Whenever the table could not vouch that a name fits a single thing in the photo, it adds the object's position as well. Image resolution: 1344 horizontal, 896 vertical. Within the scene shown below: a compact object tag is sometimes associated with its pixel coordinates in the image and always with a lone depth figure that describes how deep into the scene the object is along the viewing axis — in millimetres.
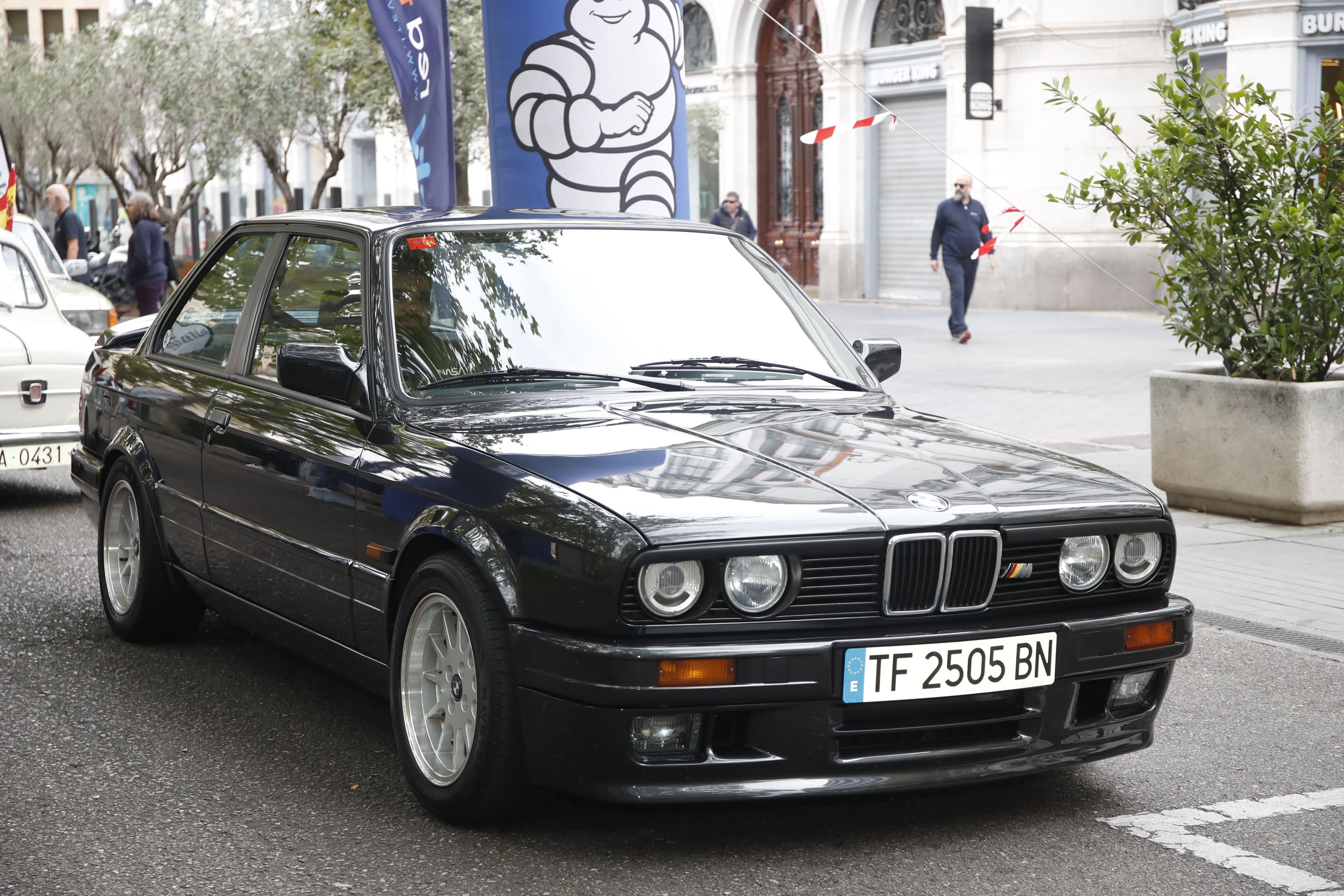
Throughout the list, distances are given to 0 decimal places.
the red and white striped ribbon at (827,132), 10820
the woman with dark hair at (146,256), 16984
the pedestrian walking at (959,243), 19641
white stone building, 23500
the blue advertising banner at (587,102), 9352
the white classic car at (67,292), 12750
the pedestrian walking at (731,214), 24219
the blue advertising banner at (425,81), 9688
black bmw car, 3762
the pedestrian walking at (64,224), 20172
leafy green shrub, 8273
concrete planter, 8328
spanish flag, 16281
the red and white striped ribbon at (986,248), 12212
